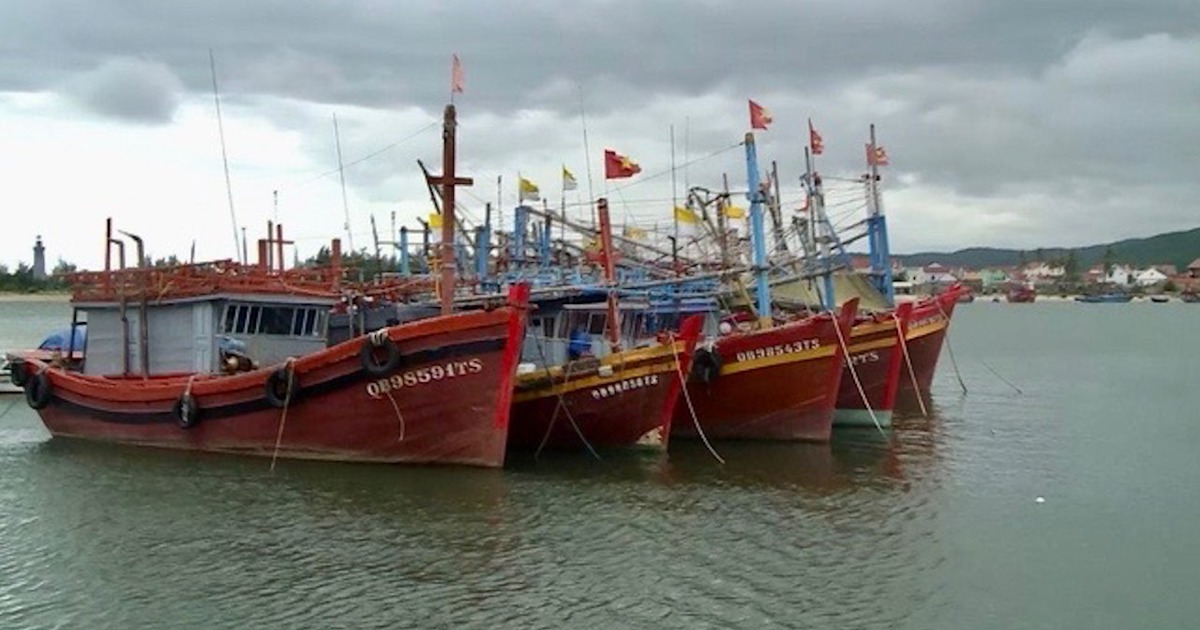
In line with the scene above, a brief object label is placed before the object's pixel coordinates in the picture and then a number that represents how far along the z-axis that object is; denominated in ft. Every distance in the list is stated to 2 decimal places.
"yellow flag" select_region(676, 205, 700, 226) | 107.76
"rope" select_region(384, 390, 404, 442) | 67.26
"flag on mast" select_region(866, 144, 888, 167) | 112.37
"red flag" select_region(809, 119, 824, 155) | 112.57
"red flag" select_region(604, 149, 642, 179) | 91.50
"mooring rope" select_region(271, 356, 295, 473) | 68.44
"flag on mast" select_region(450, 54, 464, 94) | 67.87
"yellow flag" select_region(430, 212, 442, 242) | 116.98
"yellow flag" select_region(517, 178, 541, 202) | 111.24
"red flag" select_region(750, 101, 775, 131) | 86.08
